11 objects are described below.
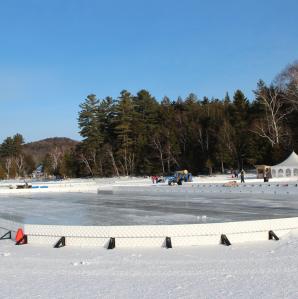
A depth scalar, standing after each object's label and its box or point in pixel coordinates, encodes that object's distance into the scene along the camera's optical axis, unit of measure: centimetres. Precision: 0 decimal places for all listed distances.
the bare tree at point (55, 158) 10649
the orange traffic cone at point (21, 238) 1123
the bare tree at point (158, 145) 7586
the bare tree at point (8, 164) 11342
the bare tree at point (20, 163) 11836
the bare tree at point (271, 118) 5972
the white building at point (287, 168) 4628
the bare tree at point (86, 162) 8674
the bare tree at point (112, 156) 8225
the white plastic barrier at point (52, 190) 3712
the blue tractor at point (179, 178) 4134
